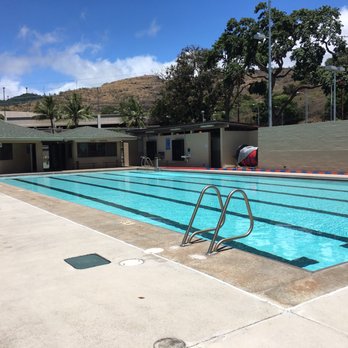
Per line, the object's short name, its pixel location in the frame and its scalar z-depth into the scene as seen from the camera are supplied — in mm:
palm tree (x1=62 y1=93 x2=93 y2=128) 43781
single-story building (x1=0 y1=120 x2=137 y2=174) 24047
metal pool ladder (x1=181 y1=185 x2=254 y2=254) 5164
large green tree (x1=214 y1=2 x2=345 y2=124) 30672
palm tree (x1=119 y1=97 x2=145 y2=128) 45594
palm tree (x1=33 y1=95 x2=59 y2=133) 44503
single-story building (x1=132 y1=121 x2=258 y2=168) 23266
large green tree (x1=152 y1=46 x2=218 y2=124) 38406
